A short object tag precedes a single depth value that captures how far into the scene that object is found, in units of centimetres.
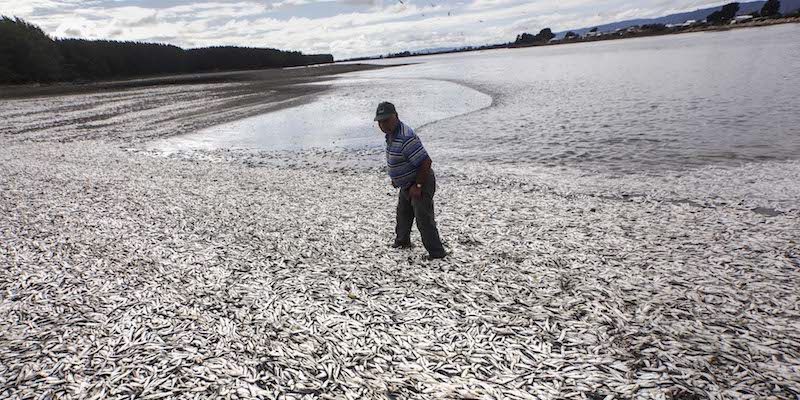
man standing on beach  650
